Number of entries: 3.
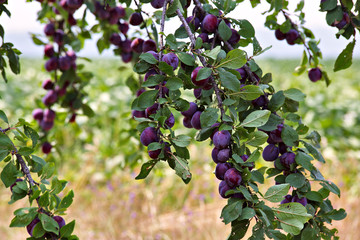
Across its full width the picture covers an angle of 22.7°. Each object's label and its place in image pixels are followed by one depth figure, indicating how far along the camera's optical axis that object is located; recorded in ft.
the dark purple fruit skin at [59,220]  5.67
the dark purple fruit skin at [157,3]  5.95
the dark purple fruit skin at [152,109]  5.57
